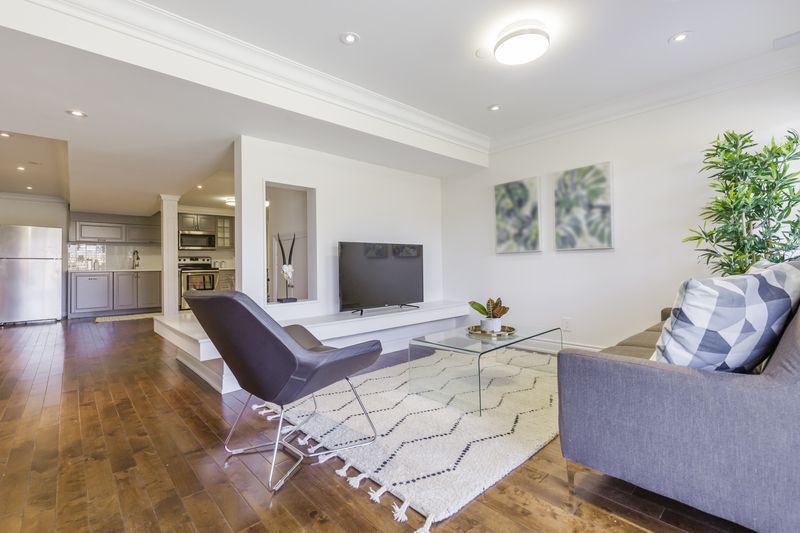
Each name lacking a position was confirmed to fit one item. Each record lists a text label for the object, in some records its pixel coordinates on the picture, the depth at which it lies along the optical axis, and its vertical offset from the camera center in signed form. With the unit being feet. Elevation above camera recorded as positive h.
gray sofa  3.69 -1.85
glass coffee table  8.50 -2.97
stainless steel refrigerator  21.25 +0.13
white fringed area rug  5.38 -3.10
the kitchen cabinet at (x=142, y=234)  27.17 +3.08
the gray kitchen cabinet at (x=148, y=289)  27.06 -1.10
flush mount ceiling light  7.77 +4.90
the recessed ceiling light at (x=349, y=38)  8.07 +5.19
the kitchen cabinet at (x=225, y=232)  28.48 +3.24
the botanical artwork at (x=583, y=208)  11.98 +2.06
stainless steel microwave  27.13 +2.53
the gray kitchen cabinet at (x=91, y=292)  24.64 -1.13
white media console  9.88 -1.93
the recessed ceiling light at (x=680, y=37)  8.34 +5.29
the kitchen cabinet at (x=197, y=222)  26.73 +3.83
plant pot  9.60 -1.46
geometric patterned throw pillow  4.25 -0.62
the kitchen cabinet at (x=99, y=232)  25.49 +3.08
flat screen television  12.92 -0.13
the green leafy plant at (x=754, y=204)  8.06 +1.40
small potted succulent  9.62 -1.18
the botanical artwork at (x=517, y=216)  13.67 +2.07
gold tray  9.37 -1.63
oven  26.99 -0.04
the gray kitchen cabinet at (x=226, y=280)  28.63 -0.52
